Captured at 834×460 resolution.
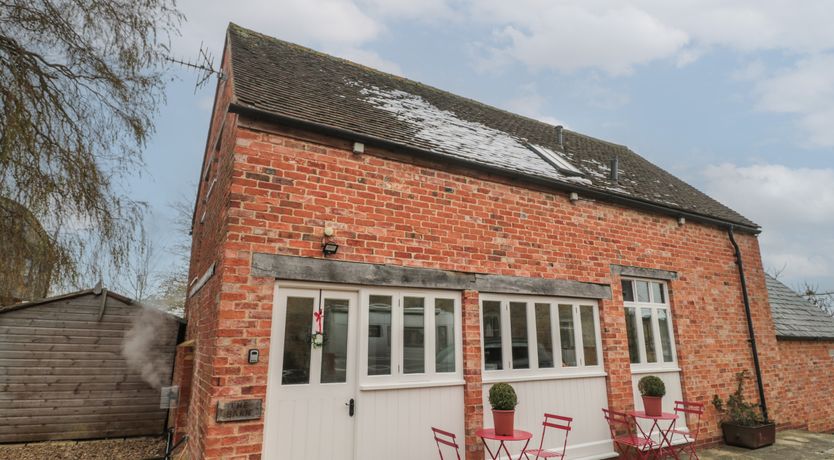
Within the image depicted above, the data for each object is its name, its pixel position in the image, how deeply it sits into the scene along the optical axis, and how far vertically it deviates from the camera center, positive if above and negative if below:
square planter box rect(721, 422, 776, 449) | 6.98 -1.63
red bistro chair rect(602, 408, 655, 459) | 6.12 -1.39
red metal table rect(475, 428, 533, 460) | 4.67 -1.11
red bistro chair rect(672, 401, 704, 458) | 6.77 -1.38
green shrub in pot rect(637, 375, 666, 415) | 6.07 -0.84
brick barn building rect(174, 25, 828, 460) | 4.45 +0.63
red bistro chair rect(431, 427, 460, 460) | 5.02 -1.19
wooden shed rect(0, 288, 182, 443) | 7.41 -0.61
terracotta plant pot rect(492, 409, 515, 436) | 4.86 -0.98
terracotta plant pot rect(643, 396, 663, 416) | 6.06 -0.98
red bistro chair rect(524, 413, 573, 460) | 4.80 -1.19
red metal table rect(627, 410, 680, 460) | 5.75 -1.10
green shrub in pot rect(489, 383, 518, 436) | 4.88 -0.83
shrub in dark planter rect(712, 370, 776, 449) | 7.00 -1.47
